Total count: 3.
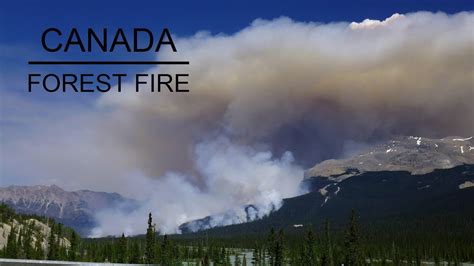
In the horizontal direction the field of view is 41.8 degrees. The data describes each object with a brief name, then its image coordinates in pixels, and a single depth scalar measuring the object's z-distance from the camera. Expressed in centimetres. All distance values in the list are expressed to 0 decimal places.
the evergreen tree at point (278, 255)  19362
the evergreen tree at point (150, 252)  19428
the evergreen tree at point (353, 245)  18912
